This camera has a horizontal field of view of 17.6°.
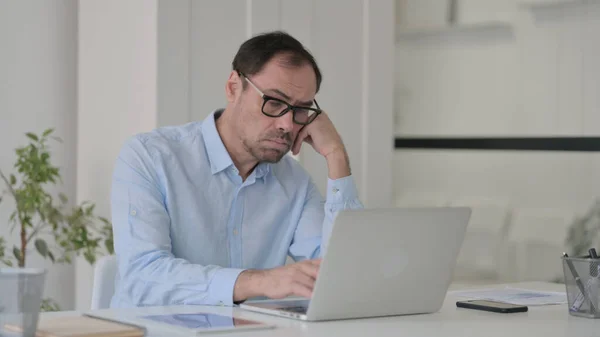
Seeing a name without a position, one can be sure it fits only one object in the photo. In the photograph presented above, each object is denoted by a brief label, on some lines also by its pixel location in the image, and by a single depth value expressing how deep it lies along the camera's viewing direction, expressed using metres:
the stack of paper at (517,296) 3.59
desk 3.17
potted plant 4.53
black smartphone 3.42
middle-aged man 3.65
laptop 3.23
